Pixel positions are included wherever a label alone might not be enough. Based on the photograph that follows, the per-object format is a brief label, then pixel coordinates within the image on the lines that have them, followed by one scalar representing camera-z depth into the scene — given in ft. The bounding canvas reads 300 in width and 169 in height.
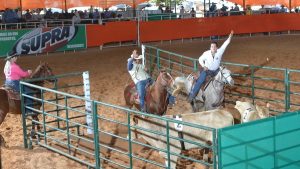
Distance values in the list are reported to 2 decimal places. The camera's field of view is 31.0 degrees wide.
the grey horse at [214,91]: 38.50
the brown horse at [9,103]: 41.27
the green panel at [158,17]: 102.58
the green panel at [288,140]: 23.94
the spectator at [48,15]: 103.14
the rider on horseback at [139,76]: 41.24
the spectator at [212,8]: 121.22
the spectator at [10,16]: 84.53
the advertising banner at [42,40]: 75.31
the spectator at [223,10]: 105.96
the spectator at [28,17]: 98.10
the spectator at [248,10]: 111.65
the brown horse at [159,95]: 39.34
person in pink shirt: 41.24
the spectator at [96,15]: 101.81
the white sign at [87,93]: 36.91
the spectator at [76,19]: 90.96
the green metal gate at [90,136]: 28.04
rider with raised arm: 38.40
